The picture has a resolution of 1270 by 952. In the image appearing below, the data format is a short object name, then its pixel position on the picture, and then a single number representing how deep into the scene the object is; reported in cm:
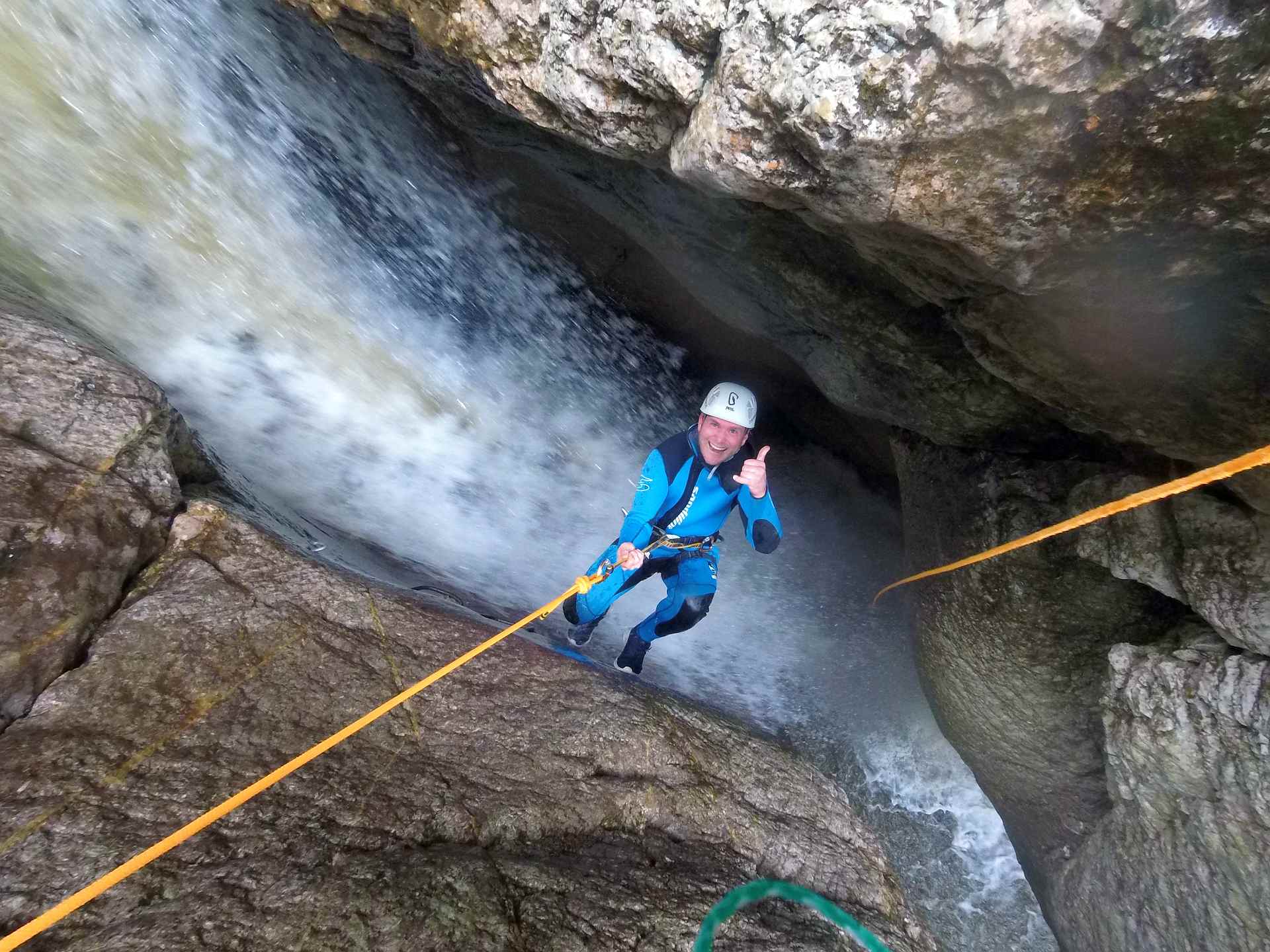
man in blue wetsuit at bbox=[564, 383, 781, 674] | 367
